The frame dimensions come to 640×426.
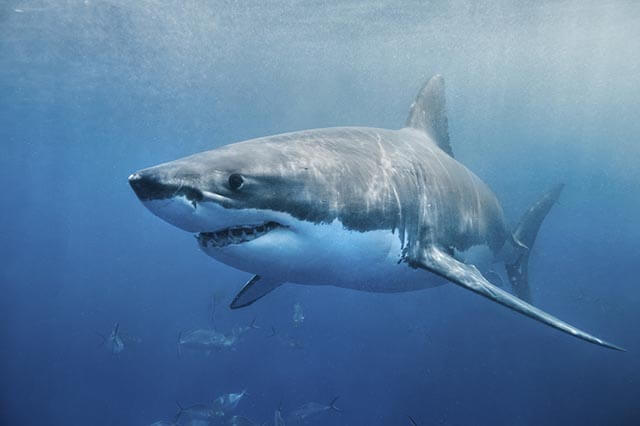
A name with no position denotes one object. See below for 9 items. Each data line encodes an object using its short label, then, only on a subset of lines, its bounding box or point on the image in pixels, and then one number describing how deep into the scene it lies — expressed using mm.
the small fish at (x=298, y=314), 12087
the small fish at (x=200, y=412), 8758
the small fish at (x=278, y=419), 8242
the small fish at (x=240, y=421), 8750
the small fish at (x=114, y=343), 10672
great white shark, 2475
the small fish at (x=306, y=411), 9258
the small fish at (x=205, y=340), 11438
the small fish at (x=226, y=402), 9008
